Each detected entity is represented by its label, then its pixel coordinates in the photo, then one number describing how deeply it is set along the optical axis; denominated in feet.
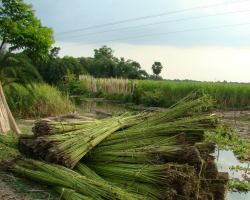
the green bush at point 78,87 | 85.16
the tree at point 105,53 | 190.15
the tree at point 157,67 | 144.46
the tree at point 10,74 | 18.34
